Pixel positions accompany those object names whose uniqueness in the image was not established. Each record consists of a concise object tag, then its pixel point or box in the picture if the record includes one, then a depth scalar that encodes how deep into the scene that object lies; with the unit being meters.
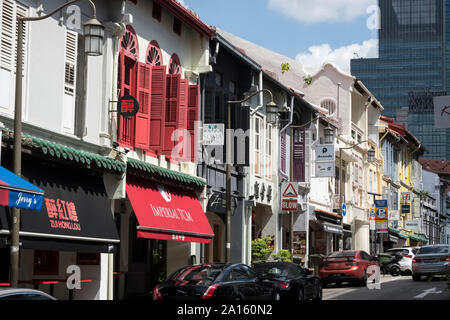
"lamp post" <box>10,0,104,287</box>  14.77
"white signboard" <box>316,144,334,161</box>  40.41
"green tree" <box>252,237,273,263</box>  33.84
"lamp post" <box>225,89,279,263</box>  25.34
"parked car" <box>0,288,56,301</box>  8.42
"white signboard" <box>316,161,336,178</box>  40.53
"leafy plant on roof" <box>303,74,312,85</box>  52.33
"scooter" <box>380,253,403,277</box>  45.16
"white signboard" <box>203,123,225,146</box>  25.56
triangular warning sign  33.47
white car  45.22
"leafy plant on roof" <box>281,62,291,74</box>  47.53
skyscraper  183.00
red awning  21.67
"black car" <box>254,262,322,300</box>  21.45
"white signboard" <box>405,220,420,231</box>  73.36
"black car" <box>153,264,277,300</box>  16.70
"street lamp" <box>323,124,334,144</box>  39.50
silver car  33.88
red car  31.88
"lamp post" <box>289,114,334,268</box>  39.57
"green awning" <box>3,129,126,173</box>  16.94
